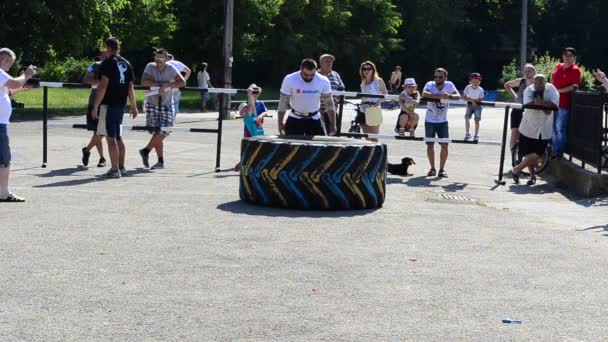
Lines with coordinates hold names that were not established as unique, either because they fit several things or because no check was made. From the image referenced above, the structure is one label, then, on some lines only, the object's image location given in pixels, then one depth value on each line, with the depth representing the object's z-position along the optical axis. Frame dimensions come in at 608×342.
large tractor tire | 11.91
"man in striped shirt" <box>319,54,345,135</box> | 15.21
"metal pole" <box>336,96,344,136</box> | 16.71
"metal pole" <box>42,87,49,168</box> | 16.30
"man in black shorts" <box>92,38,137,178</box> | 14.87
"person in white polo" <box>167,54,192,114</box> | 18.48
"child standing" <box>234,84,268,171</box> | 15.89
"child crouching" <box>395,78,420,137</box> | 17.91
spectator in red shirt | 17.23
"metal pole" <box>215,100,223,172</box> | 16.72
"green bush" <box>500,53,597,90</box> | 37.82
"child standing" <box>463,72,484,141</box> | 24.84
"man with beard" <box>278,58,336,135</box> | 14.23
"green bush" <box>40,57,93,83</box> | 73.12
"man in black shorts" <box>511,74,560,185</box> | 16.30
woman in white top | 17.59
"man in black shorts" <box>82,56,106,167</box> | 15.76
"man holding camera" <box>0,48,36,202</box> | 11.79
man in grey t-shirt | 16.50
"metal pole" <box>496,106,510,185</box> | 16.45
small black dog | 16.77
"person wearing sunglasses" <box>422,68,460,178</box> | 17.11
